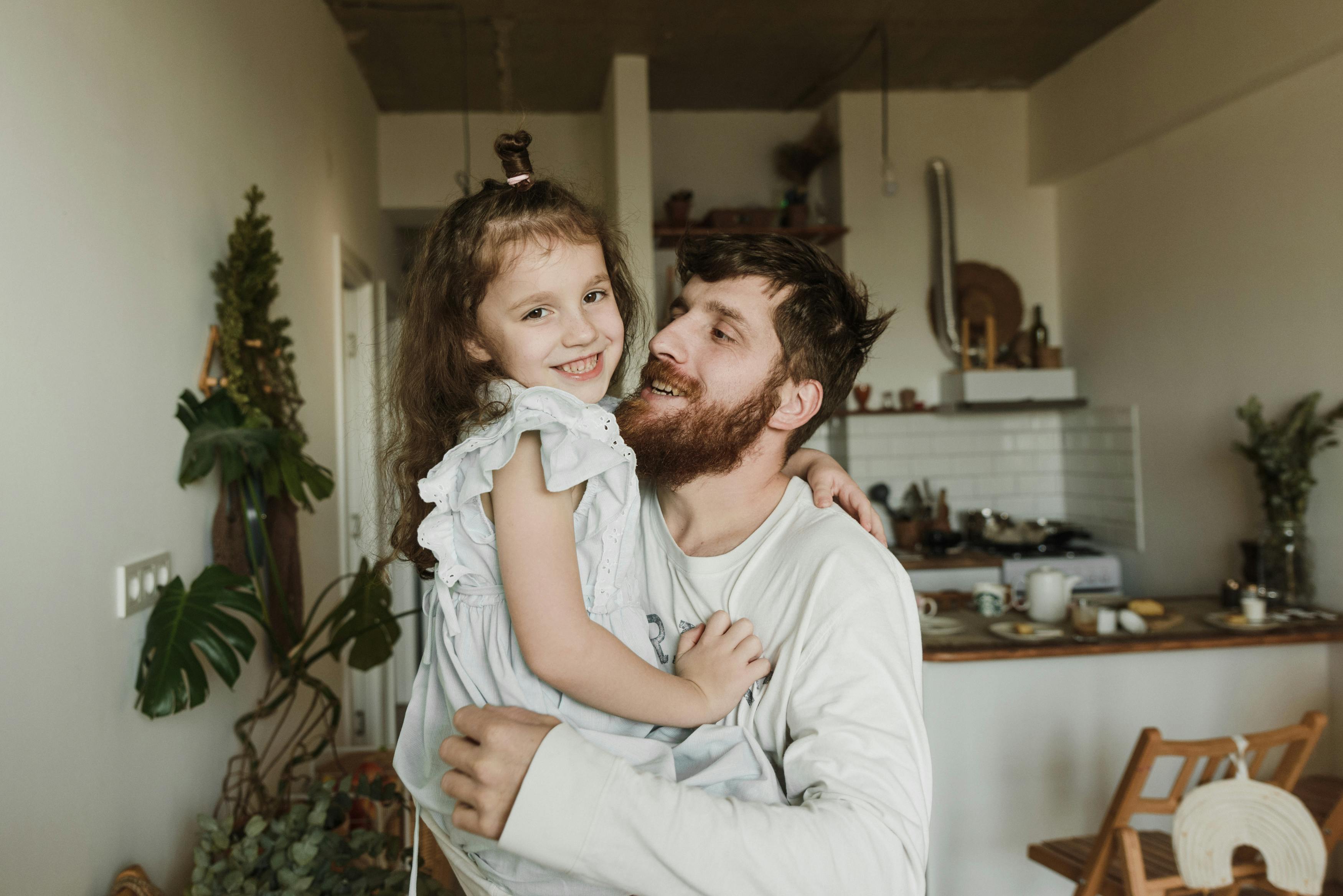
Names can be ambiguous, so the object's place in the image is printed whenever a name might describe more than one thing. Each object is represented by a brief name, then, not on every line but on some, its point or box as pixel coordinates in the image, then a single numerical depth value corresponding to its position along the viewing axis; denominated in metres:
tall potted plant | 1.97
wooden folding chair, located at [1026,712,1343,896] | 2.29
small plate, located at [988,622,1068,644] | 2.98
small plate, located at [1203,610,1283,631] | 3.06
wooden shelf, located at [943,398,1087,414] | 5.10
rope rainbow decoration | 2.18
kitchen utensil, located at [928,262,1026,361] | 5.32
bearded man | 0.96
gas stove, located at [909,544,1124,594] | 4.63
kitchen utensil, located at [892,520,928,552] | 5.06
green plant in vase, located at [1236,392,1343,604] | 3.34
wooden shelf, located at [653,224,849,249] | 5.02
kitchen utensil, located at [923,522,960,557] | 4.81
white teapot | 3.22
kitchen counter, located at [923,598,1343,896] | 2.94
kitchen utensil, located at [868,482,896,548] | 5.22
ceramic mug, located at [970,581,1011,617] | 3.37
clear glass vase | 3.39
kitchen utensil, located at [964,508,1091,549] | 4.86
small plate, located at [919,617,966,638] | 3.07
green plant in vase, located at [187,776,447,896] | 1.95
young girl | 1.07
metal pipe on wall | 5.22
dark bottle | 5.22
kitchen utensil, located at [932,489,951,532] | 5.14
